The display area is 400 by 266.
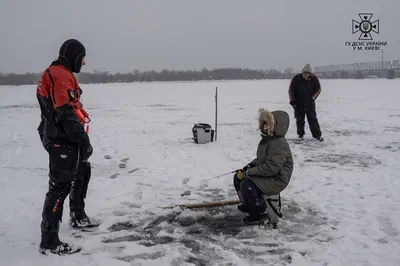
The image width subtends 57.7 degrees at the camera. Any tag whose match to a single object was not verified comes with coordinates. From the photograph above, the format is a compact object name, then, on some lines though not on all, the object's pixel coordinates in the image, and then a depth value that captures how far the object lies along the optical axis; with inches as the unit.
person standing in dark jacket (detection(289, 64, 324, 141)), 379.2
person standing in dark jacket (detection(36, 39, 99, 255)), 135.9
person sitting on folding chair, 167.8
